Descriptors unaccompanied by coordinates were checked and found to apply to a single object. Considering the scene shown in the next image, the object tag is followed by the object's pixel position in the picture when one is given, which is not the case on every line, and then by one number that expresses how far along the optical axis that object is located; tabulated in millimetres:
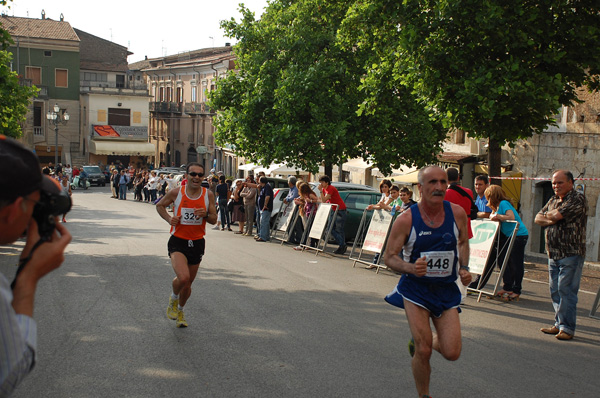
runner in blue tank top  5301
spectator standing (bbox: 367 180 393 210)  15234
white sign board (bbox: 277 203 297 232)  18959
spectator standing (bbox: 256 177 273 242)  19766
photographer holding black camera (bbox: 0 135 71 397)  2344
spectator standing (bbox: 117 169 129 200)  42000
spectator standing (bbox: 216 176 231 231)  23016
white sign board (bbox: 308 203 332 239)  16547
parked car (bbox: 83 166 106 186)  56125
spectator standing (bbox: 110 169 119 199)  43250
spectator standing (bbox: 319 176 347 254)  16734
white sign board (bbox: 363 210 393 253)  13773
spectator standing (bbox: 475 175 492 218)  11310
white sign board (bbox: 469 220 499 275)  10859
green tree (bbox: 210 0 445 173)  25156
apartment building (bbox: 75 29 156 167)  68438
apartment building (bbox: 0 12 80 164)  67438
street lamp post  48384
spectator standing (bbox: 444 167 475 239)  10227
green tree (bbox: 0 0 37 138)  16672
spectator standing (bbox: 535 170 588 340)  8234
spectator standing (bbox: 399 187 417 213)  14108
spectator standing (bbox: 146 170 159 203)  40188
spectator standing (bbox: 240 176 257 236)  21047
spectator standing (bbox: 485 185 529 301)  10836
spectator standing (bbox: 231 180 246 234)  22203
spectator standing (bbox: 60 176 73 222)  26873
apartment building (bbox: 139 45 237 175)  64000
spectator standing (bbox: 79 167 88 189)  53344
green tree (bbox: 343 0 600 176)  13484
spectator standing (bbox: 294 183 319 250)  17481
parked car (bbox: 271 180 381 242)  19031
